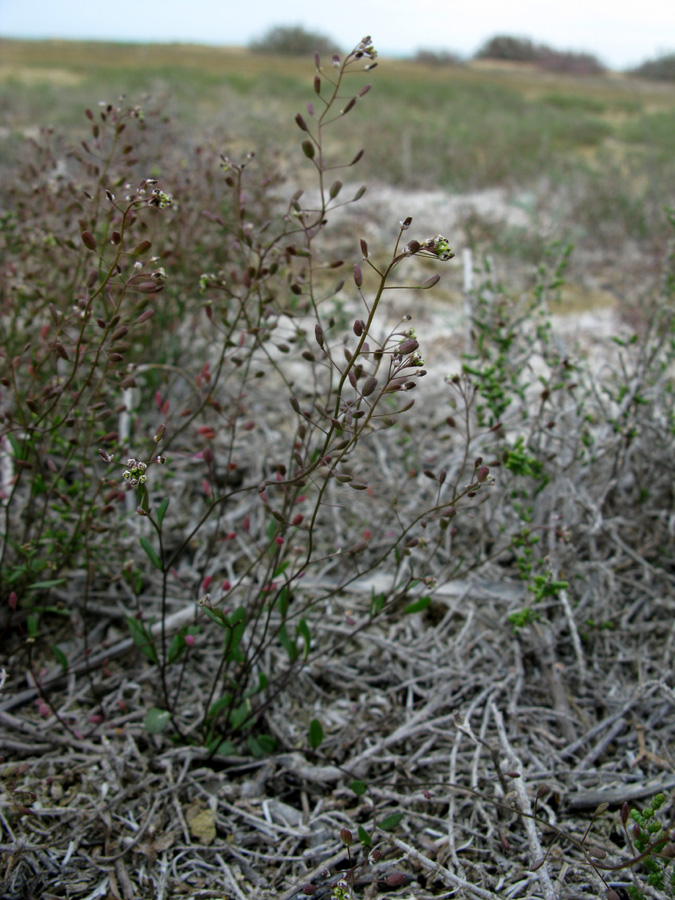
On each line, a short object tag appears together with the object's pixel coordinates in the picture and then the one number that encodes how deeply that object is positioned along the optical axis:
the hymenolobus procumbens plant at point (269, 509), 0.22
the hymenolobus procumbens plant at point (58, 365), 0.23
